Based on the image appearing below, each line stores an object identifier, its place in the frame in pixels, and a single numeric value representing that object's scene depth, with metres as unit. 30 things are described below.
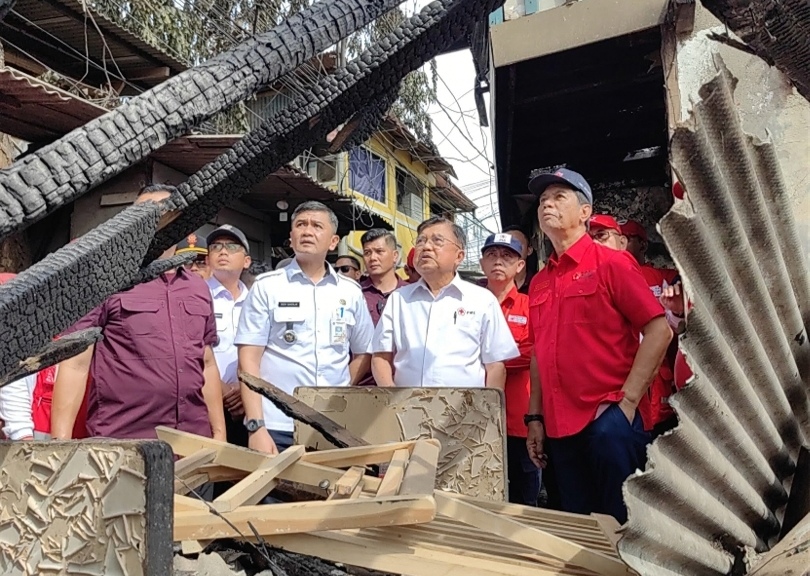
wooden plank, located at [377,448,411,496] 1.57
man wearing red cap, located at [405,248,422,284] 4.95
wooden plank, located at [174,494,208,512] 1.50
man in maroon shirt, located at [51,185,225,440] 2.83
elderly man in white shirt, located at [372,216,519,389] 3.28
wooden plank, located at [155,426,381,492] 1.92
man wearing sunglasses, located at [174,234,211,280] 4.42
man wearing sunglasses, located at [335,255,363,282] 6.04
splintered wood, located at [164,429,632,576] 1.36
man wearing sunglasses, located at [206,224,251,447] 4.01
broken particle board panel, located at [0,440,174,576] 0.83
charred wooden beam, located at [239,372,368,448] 2.12
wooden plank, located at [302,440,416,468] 1.94
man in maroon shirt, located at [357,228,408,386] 4.71
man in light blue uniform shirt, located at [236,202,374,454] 3.35
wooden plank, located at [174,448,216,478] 1.84
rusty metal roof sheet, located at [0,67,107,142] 5.18
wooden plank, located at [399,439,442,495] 1.55
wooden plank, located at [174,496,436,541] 1.36
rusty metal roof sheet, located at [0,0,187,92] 6.72
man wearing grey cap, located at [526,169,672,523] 2.64
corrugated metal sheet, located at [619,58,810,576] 1.14
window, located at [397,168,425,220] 16.02
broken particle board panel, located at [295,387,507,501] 2.25
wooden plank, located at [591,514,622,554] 1.55
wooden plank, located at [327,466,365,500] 1.67
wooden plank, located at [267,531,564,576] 1.34
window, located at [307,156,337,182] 12.72
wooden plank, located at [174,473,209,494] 1.77
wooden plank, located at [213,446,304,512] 1.53
